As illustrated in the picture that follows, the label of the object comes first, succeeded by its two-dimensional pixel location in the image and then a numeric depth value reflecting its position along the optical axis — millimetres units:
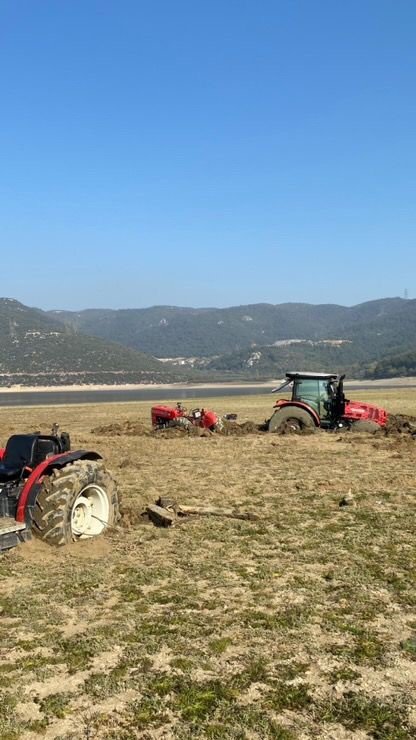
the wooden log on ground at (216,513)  8867
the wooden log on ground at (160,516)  8531
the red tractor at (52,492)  6973
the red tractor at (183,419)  20609
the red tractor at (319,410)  18891
